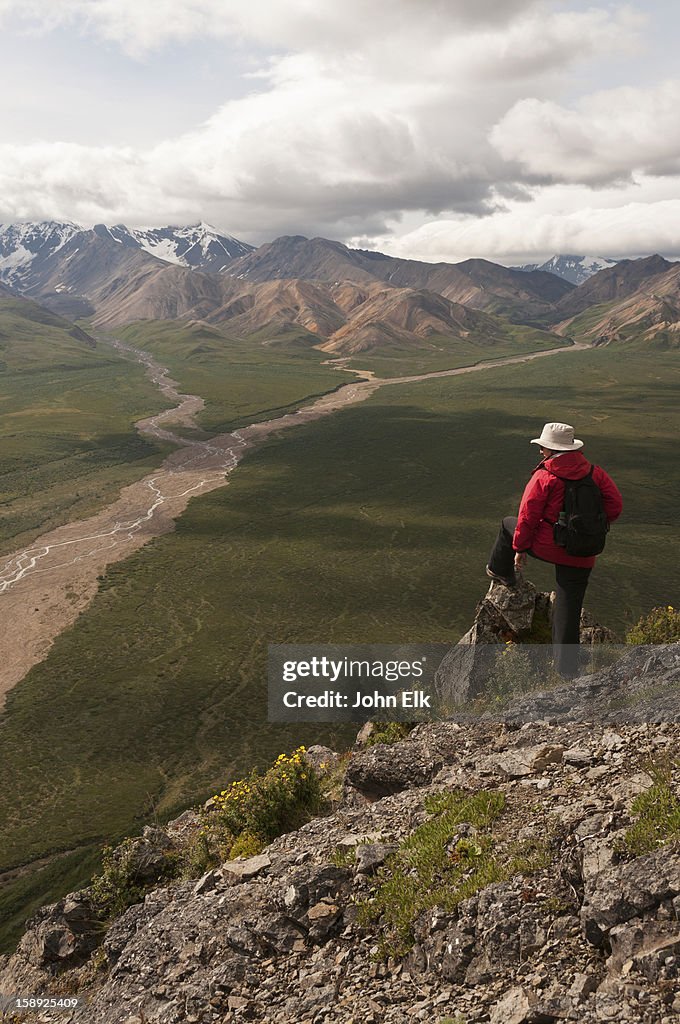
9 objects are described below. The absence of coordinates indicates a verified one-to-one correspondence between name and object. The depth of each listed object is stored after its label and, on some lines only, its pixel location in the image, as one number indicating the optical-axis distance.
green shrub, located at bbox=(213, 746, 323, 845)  14.88
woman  11.61
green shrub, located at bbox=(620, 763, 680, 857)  7.54
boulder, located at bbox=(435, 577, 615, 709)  18.74
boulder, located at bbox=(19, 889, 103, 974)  15.05
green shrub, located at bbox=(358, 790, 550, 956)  8.61
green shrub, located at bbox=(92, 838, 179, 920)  15.38
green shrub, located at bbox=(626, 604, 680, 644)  16.38
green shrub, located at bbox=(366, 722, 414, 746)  16.66
